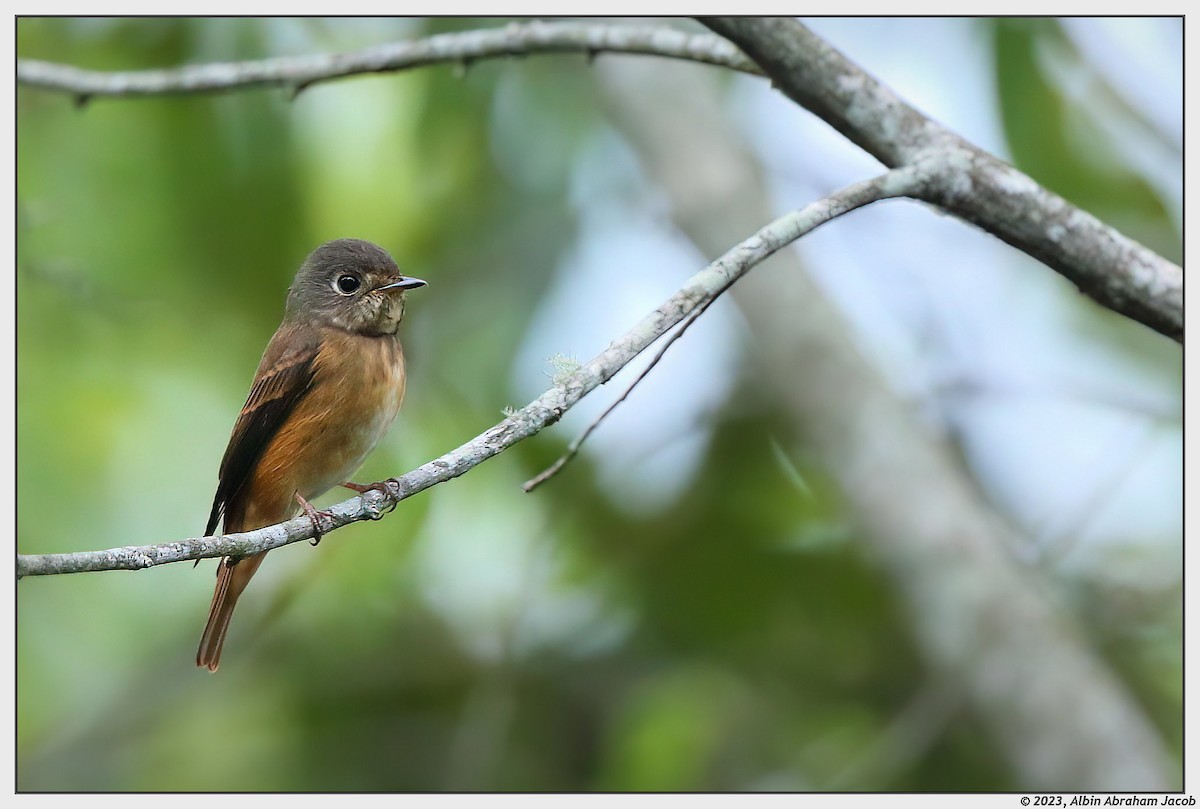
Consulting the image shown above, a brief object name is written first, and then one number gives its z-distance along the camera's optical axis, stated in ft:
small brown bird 28.94
